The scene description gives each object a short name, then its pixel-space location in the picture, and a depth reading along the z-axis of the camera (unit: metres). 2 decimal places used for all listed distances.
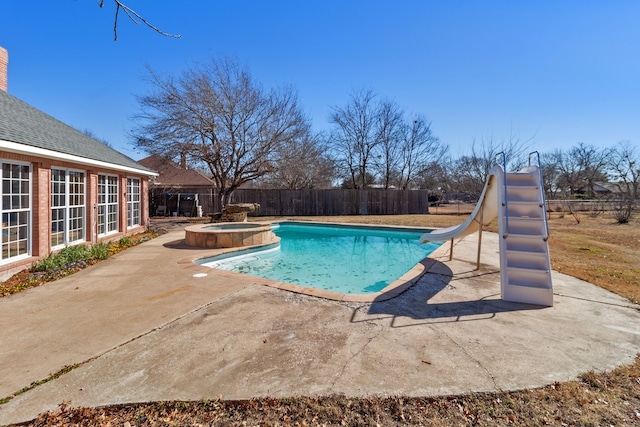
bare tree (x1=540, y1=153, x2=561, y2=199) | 40.97
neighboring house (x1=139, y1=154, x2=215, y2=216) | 18.67
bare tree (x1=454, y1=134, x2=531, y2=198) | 19.41
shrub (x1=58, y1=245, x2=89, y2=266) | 6.18
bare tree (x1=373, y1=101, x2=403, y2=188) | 25.44
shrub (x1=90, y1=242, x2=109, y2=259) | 6.95
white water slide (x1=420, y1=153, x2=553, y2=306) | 4.23
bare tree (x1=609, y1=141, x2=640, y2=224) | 15.66
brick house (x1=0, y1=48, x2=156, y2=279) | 5.47
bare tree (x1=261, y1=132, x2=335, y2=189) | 16.22
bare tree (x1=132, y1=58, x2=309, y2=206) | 14.12
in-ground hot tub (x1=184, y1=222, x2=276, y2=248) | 8.66
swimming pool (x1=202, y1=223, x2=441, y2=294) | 6.72
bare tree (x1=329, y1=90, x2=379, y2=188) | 25.52
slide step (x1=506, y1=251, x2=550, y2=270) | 4.32
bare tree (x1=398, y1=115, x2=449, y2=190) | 26.56
